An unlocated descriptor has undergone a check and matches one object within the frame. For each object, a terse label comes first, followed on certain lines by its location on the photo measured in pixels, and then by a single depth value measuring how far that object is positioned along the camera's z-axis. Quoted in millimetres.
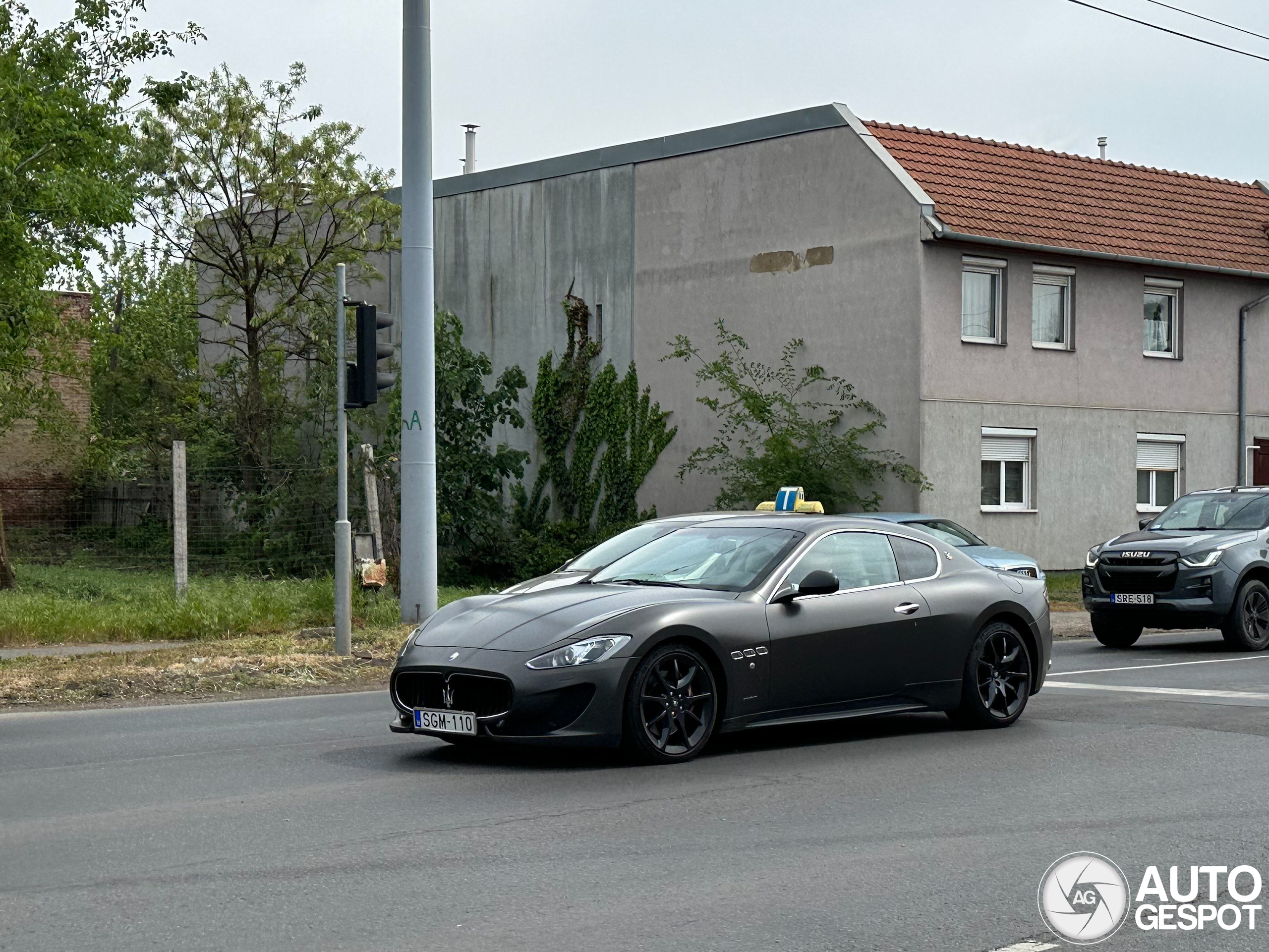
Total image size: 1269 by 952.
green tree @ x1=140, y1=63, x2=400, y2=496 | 34094
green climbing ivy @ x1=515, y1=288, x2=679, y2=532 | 31594
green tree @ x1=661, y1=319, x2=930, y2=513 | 27375
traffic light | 15539
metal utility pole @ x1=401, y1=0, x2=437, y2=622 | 16906
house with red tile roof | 27406
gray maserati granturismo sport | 8984
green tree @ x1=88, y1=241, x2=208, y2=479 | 36719
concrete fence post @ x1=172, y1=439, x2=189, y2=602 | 19094
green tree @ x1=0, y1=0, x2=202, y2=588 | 20609
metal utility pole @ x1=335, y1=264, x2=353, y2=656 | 15500
